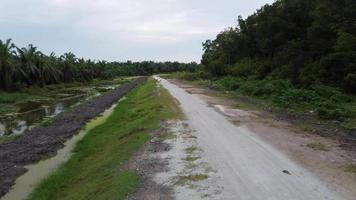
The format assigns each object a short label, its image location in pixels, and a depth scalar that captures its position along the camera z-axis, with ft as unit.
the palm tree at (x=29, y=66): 268.82
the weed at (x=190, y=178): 39.29
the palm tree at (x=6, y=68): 228.84
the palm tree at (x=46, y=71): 290.56
